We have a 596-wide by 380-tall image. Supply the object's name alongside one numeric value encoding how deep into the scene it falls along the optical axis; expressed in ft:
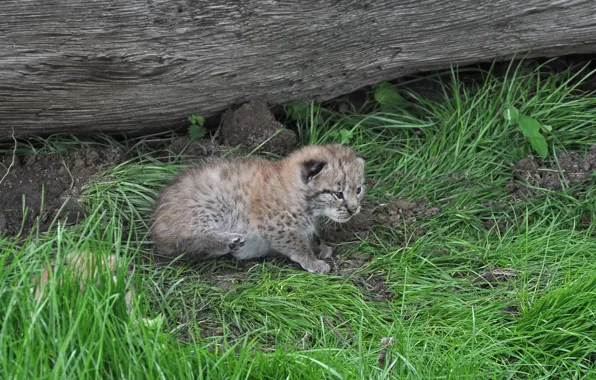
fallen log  38.58
